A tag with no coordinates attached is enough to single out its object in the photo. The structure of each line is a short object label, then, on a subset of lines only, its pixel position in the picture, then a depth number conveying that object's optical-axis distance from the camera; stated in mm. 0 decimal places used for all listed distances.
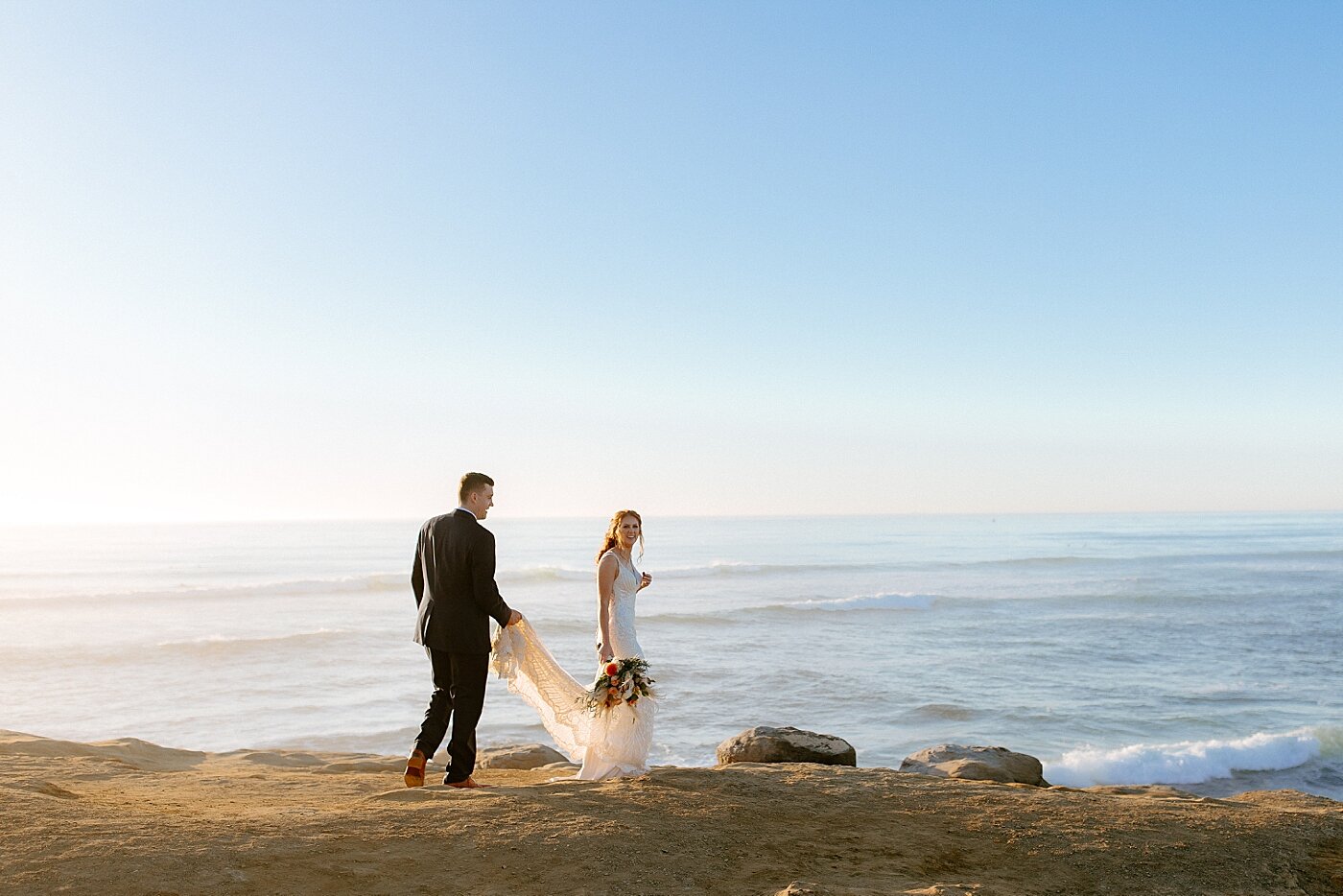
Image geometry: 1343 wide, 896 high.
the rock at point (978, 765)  8133
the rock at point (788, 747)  8039
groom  6250
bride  6727
